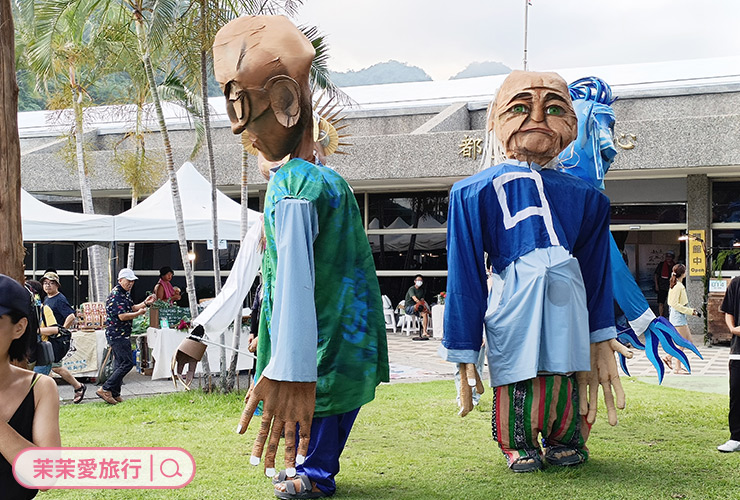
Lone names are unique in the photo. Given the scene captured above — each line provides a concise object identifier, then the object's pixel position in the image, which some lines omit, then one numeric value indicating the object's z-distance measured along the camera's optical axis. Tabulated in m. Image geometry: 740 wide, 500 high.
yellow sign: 15.04
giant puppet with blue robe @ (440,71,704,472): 3.89
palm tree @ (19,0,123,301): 9.09
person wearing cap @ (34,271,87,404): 8.21
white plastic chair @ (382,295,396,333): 17.09
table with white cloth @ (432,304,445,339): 15.39
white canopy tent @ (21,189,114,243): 10.01
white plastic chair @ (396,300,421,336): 16.53
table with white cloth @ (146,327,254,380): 9.59
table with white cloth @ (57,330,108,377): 9.54
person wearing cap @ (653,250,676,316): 16.33
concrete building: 14.08
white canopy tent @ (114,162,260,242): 10.54
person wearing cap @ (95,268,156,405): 8.52
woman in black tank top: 2.12
